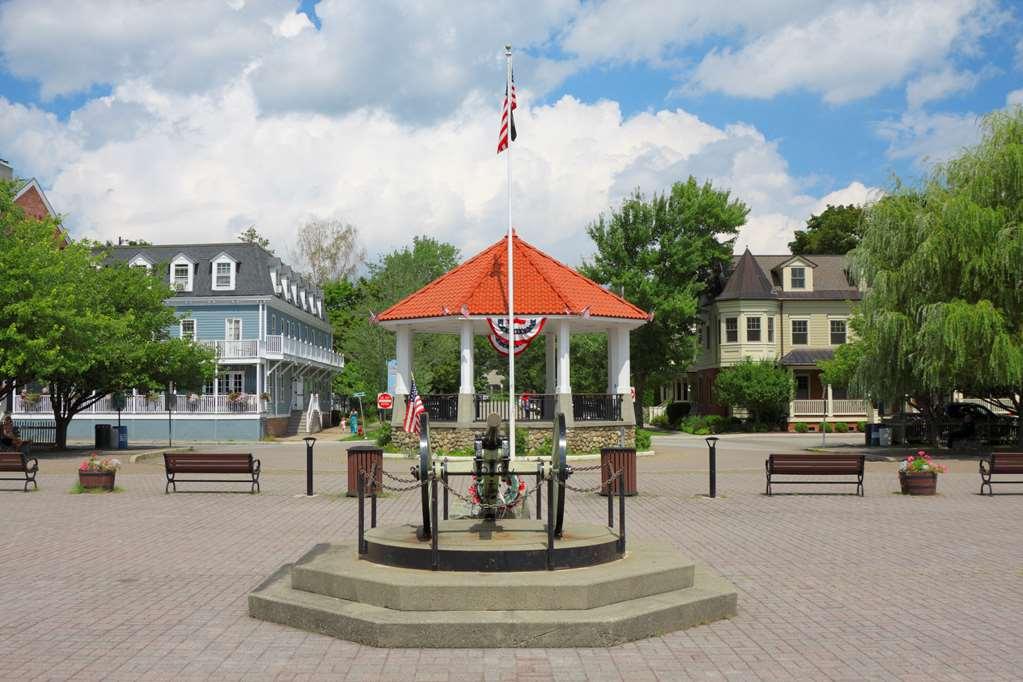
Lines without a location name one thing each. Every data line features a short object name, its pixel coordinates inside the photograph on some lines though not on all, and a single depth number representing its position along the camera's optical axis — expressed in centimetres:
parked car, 3444
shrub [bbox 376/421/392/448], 3367
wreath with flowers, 1083
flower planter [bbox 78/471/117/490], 2053
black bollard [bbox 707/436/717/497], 1889
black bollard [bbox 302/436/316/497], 1984
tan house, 5662
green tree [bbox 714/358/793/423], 5150
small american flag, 2259
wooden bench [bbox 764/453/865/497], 1936
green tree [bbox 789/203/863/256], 7275
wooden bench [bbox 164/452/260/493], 2019
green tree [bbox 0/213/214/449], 2989
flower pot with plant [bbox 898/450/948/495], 1964
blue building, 4931
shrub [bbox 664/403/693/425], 6166
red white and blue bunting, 3017
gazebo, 3145
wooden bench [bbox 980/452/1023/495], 1992
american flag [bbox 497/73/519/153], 2289
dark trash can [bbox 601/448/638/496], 1853
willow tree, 2939
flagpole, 2281
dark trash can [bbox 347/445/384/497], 1827
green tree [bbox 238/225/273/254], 7975
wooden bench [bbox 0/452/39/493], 2069
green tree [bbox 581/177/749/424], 5619
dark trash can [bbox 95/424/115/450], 3838
